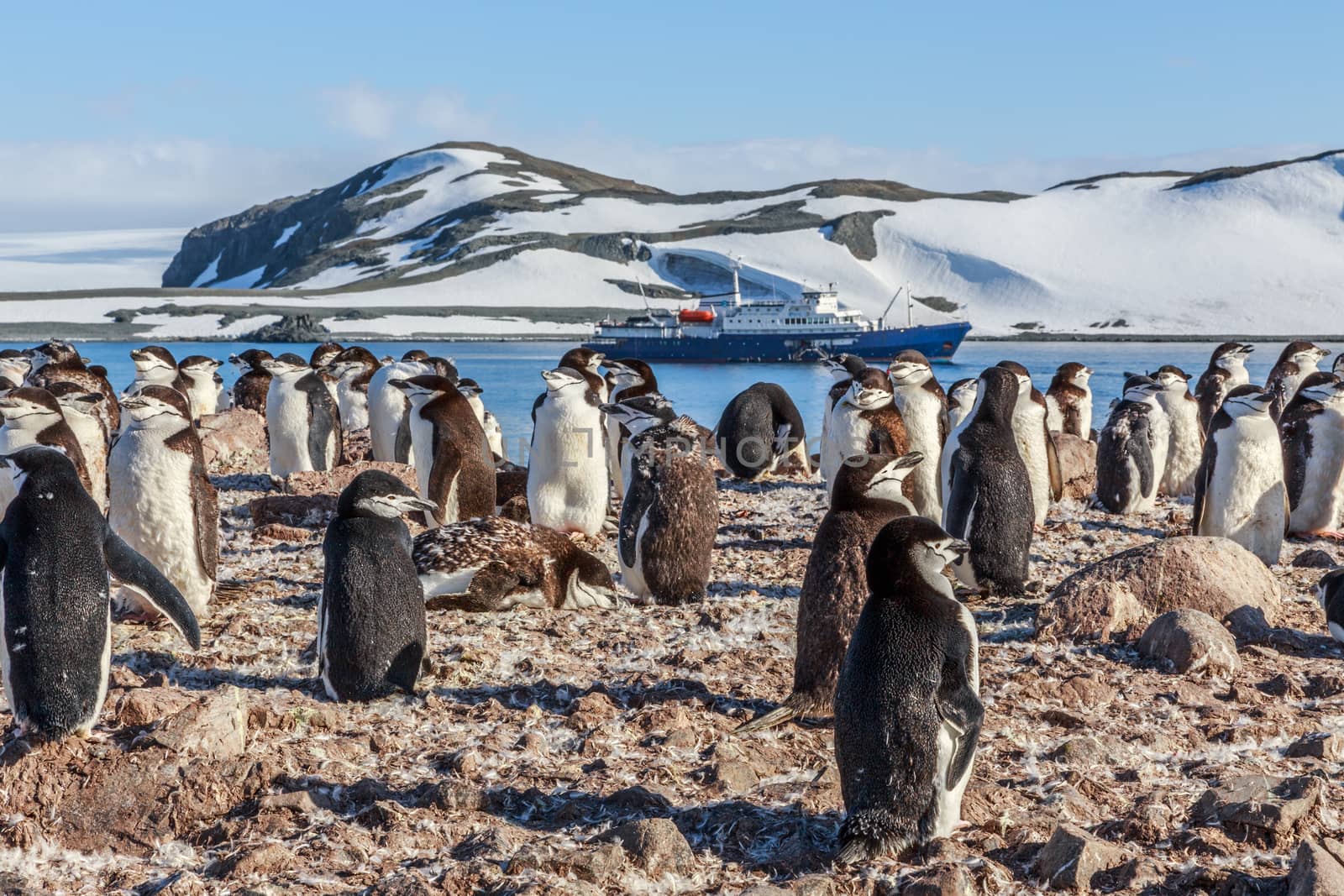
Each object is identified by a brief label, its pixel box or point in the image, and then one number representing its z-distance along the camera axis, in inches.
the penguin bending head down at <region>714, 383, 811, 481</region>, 436.8
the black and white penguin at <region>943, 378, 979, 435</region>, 408.5
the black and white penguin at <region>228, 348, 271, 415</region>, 584.7
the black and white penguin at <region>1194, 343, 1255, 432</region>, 482.3
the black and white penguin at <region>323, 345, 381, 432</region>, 542.2
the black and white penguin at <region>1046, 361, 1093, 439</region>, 484.7
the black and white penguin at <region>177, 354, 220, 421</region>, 574.6
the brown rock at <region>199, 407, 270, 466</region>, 461.7
